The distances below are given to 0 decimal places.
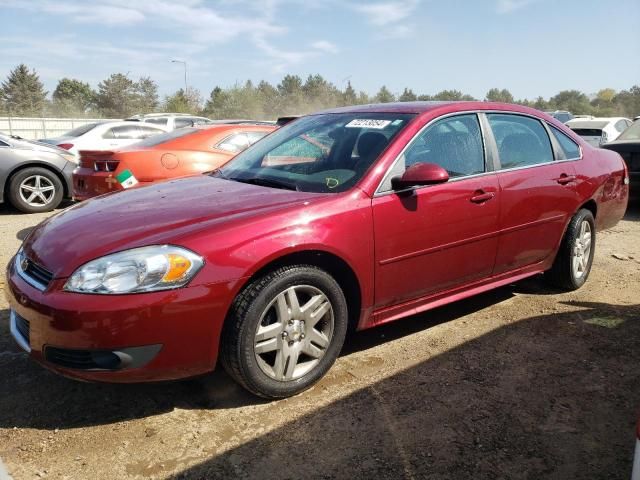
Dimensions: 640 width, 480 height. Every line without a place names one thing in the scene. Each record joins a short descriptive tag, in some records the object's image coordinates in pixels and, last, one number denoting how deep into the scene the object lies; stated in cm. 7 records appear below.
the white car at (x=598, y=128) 1263
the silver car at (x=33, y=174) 779
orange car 586
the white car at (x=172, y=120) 1668
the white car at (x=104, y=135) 1139
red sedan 244
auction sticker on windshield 347
